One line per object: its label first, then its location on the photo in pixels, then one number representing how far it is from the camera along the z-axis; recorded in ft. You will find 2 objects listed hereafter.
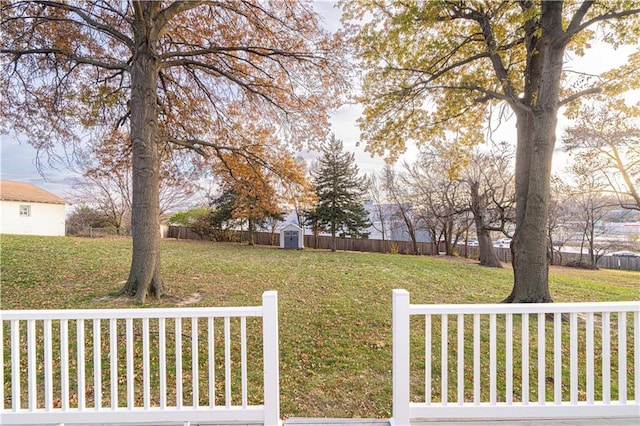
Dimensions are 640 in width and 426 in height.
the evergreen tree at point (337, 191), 54.24
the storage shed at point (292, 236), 54.39
